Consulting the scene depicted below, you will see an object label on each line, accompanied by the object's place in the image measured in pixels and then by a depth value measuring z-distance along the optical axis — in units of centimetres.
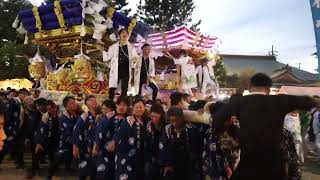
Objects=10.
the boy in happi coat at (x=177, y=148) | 291
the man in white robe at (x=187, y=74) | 676
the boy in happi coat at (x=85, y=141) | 351
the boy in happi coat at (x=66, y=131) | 387
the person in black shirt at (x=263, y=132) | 199
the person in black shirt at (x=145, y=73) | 521
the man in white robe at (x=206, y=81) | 705
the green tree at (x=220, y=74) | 1338
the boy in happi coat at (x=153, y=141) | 314
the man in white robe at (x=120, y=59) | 499
